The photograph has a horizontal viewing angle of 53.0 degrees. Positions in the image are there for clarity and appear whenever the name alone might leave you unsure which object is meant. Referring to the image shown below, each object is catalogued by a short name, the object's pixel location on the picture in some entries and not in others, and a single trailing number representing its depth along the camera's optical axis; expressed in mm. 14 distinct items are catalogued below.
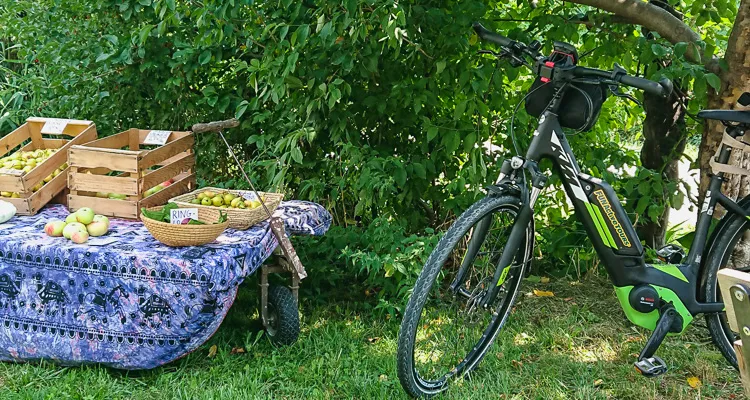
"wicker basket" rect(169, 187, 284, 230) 3311
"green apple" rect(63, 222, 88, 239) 3125
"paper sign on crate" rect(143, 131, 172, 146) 3801
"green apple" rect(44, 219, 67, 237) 3188
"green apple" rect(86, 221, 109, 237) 3203
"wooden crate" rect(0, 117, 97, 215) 3525
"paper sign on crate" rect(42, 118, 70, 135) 3965
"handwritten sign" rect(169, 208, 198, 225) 3111
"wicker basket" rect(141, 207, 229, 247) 3010
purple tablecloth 2953
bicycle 2812
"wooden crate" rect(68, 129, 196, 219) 3443
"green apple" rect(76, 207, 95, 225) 3217
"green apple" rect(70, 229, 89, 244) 3094
